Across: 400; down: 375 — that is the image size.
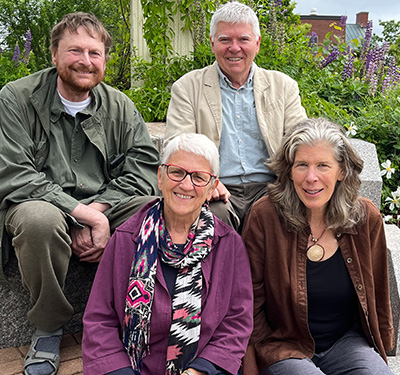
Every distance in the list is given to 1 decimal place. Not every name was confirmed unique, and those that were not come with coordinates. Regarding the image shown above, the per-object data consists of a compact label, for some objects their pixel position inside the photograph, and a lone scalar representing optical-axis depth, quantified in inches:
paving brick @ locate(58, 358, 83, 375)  101.6
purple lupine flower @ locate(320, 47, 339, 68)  217.6
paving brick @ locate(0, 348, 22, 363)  106.2
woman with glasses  78.6
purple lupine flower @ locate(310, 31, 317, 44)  233.1
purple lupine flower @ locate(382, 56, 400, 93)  209.9
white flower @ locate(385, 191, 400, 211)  163.2
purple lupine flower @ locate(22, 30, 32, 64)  190.6
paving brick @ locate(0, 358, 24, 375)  101.1
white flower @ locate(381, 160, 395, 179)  162.1
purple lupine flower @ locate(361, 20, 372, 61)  218.2
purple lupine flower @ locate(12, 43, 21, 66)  192.2
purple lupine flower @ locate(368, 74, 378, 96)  209.2
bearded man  99.7
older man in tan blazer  120.0
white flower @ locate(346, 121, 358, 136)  172.6
